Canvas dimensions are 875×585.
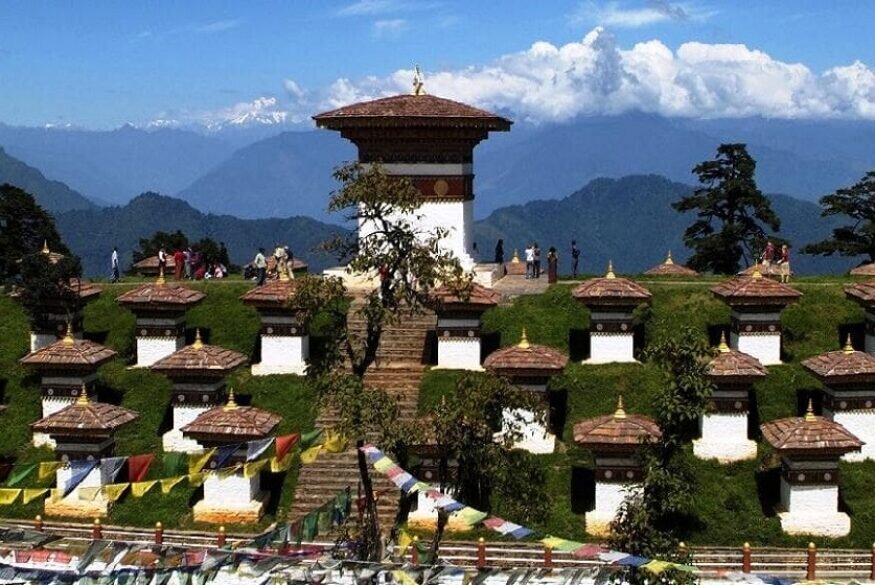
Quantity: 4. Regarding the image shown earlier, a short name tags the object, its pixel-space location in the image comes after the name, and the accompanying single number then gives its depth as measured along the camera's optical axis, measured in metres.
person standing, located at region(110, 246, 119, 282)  38.06
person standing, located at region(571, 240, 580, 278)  39.33
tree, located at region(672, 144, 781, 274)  50.53
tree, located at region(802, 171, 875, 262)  49.06
